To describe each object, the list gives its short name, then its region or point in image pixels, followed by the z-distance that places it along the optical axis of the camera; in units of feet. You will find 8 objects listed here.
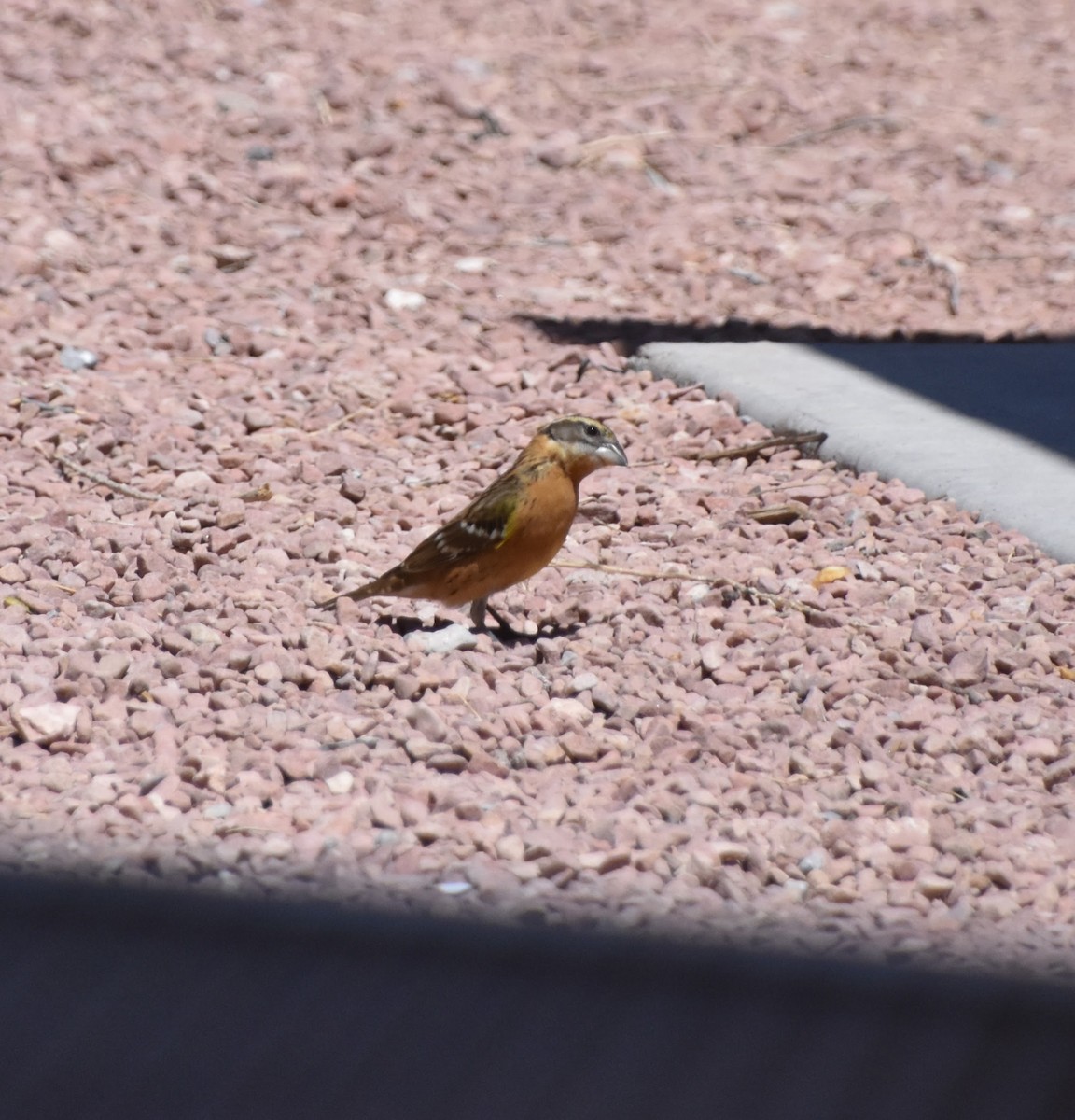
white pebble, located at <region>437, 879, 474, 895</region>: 22.93
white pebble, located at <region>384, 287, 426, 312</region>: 50.11
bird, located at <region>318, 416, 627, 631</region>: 31.22
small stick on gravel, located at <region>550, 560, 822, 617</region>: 32.58
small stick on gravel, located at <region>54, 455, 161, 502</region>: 37.86
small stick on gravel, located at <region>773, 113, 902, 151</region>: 64.28
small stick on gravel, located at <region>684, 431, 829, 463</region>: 41.09
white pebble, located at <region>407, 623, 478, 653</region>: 30.99
